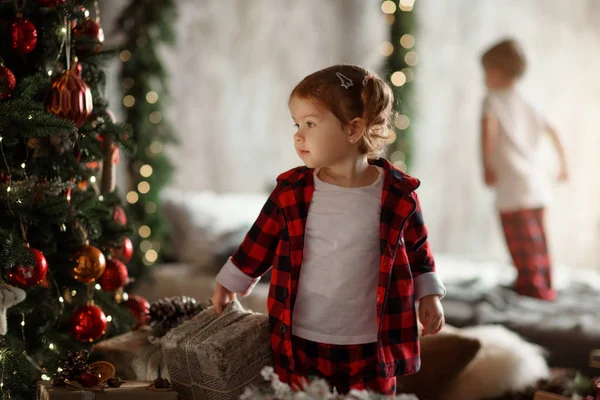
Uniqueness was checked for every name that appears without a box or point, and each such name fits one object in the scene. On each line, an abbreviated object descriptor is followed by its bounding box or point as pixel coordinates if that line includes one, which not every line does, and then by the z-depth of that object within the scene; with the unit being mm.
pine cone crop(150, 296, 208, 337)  2131
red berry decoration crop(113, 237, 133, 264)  2270
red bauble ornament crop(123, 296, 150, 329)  2424
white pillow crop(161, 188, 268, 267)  3881
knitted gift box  1706
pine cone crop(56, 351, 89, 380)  1773
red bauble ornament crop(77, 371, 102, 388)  1750
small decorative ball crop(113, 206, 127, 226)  2258
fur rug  2539
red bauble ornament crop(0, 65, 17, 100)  1806
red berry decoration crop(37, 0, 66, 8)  1934
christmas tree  1836
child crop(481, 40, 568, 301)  3678
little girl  1724
